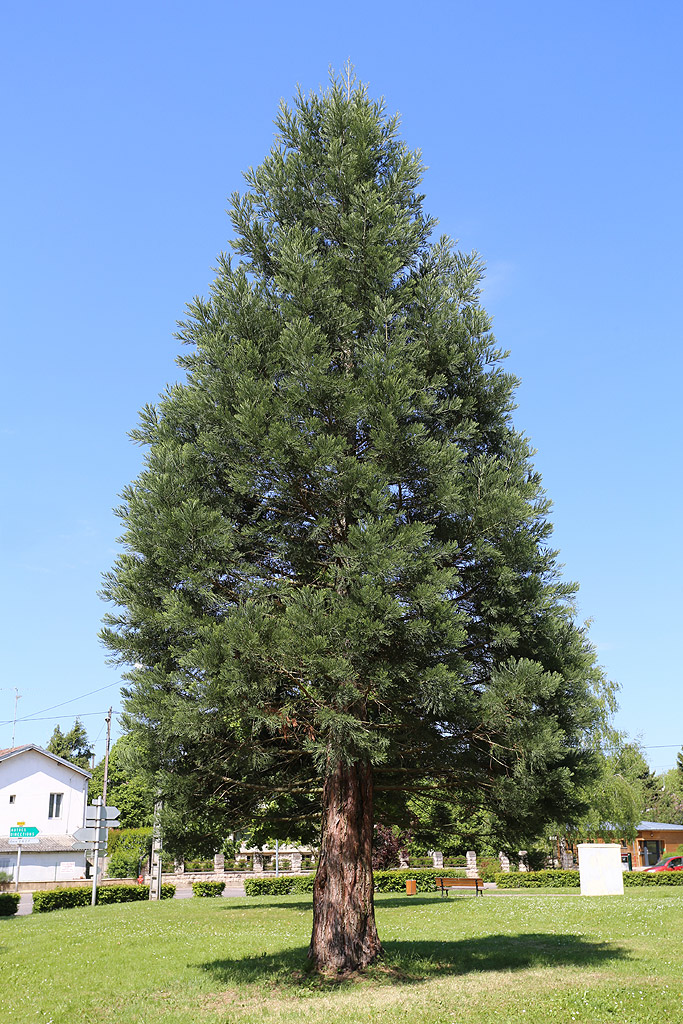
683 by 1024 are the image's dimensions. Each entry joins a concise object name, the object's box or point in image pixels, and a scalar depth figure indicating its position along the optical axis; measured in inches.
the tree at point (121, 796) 2635.3
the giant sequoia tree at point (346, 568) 427.2
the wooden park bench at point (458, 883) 1275.8
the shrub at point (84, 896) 1245.3
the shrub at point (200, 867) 2090.6
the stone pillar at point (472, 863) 1789.6
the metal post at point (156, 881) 1301.7
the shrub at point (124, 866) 1974.2
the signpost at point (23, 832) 1551.3
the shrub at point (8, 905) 1165.1
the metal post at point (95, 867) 1132.5
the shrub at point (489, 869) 1746.9
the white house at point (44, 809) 2010.3
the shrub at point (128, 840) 2054.9
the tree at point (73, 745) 3319.4
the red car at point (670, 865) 1678.2
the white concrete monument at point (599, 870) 1171.3
